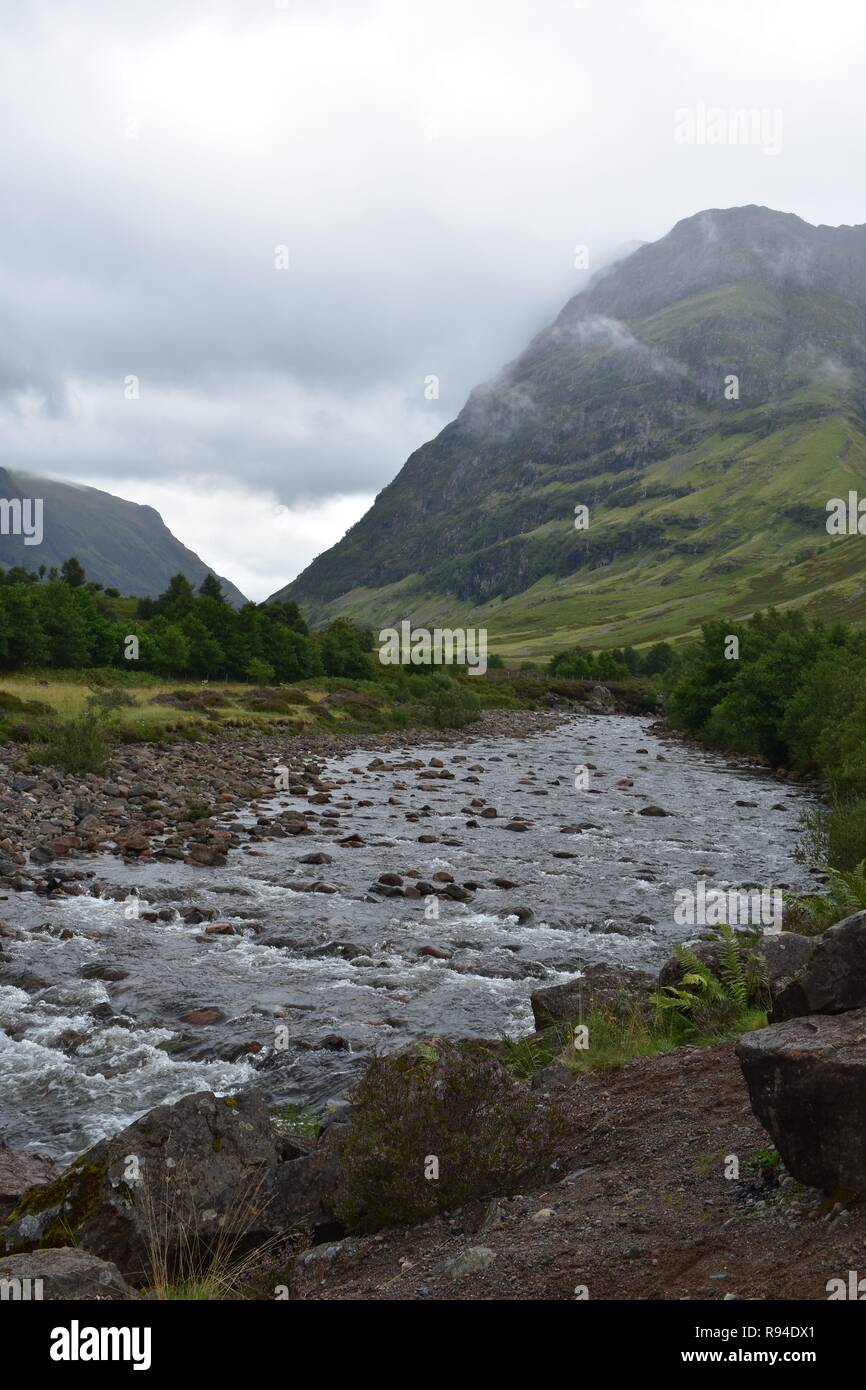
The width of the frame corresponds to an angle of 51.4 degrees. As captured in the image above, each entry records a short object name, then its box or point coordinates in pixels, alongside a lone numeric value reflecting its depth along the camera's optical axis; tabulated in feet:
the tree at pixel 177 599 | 340.80
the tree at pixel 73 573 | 394.32
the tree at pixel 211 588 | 392.22
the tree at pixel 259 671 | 301.84
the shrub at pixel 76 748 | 118.42
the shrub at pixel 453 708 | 259.80
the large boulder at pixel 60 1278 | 19.19
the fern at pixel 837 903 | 42.20
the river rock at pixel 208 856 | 82.89
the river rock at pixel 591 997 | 41.73
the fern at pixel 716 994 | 38.24
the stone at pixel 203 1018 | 46.29
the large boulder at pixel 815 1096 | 19.08
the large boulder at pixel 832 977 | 23.86
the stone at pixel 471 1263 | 20.34
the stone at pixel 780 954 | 36.86
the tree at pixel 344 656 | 360.69
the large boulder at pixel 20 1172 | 27.81
